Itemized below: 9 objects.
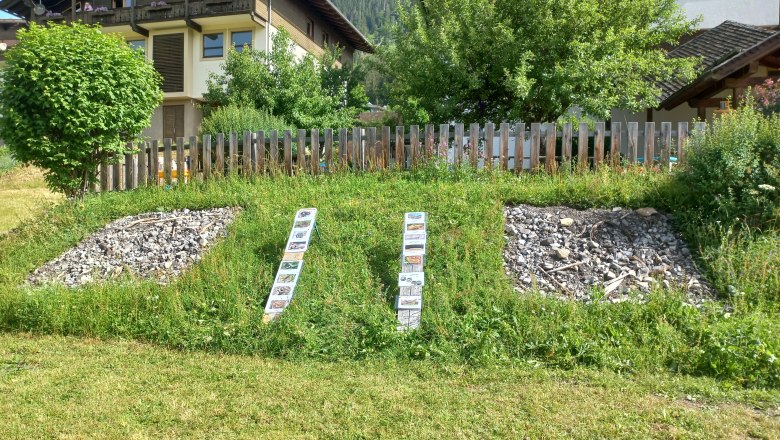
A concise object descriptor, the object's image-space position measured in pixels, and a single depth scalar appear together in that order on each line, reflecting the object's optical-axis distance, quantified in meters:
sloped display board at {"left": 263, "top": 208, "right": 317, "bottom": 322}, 6.27
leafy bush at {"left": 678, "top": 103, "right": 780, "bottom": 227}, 6.87
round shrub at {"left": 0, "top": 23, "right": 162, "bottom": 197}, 9.21
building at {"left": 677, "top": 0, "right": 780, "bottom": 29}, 22.94
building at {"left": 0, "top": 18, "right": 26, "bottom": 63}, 34.97
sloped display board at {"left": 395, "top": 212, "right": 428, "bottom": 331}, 5.98
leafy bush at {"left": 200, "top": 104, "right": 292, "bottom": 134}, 12.41
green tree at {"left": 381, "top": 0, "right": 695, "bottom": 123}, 11.60
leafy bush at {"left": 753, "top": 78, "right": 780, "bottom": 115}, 8.98
